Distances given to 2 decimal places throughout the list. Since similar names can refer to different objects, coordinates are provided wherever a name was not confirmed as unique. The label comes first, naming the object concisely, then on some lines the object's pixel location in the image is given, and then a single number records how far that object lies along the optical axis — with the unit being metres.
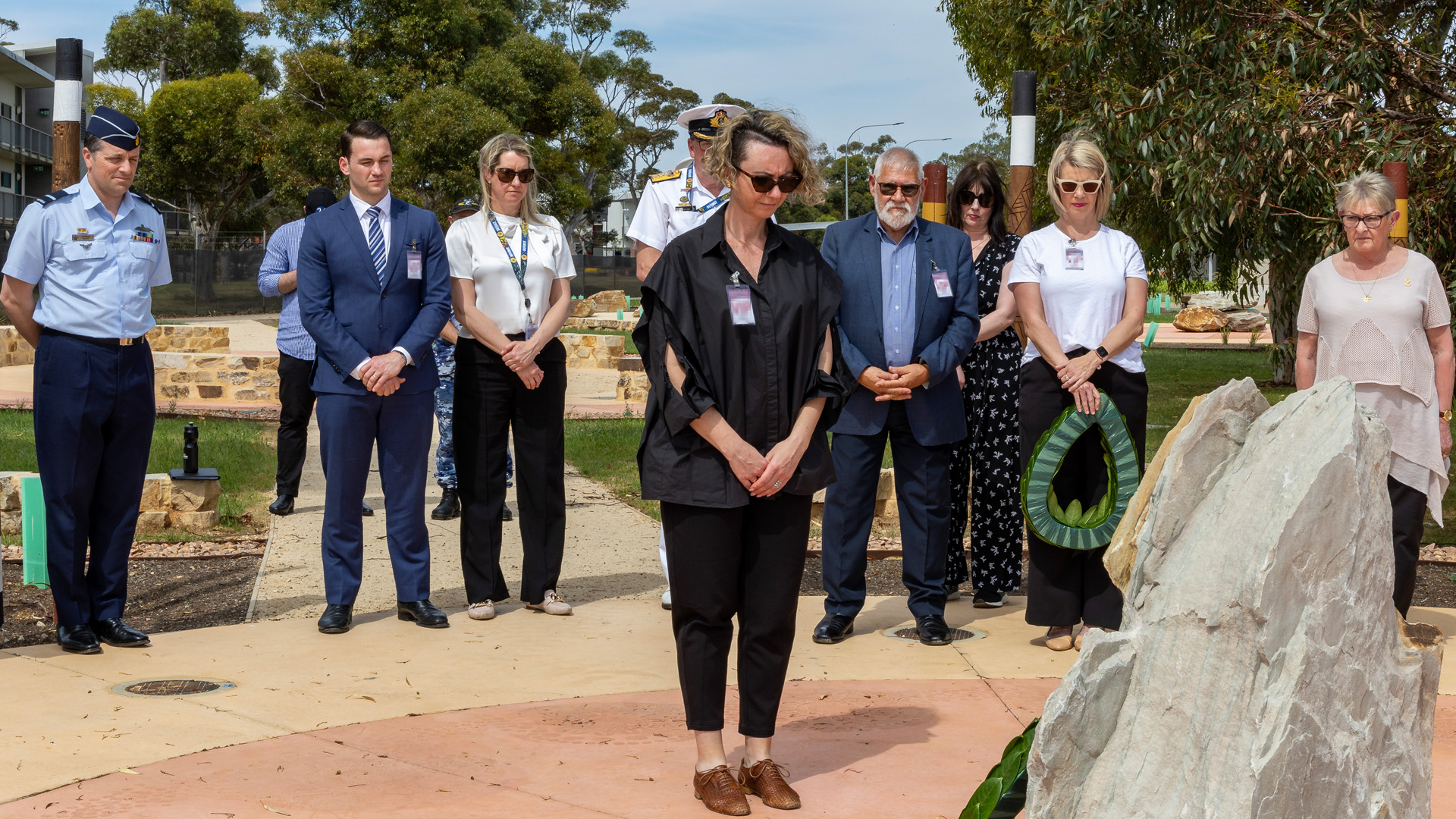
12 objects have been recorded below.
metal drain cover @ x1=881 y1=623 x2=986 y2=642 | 5.71
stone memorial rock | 2.75
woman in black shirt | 3.73
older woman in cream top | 5.36
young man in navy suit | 5.66
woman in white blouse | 5.91
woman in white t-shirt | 5.45
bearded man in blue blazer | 5.49
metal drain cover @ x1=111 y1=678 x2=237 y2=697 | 4.72
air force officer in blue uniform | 5.24
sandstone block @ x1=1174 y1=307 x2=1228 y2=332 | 38.56
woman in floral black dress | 6.21
